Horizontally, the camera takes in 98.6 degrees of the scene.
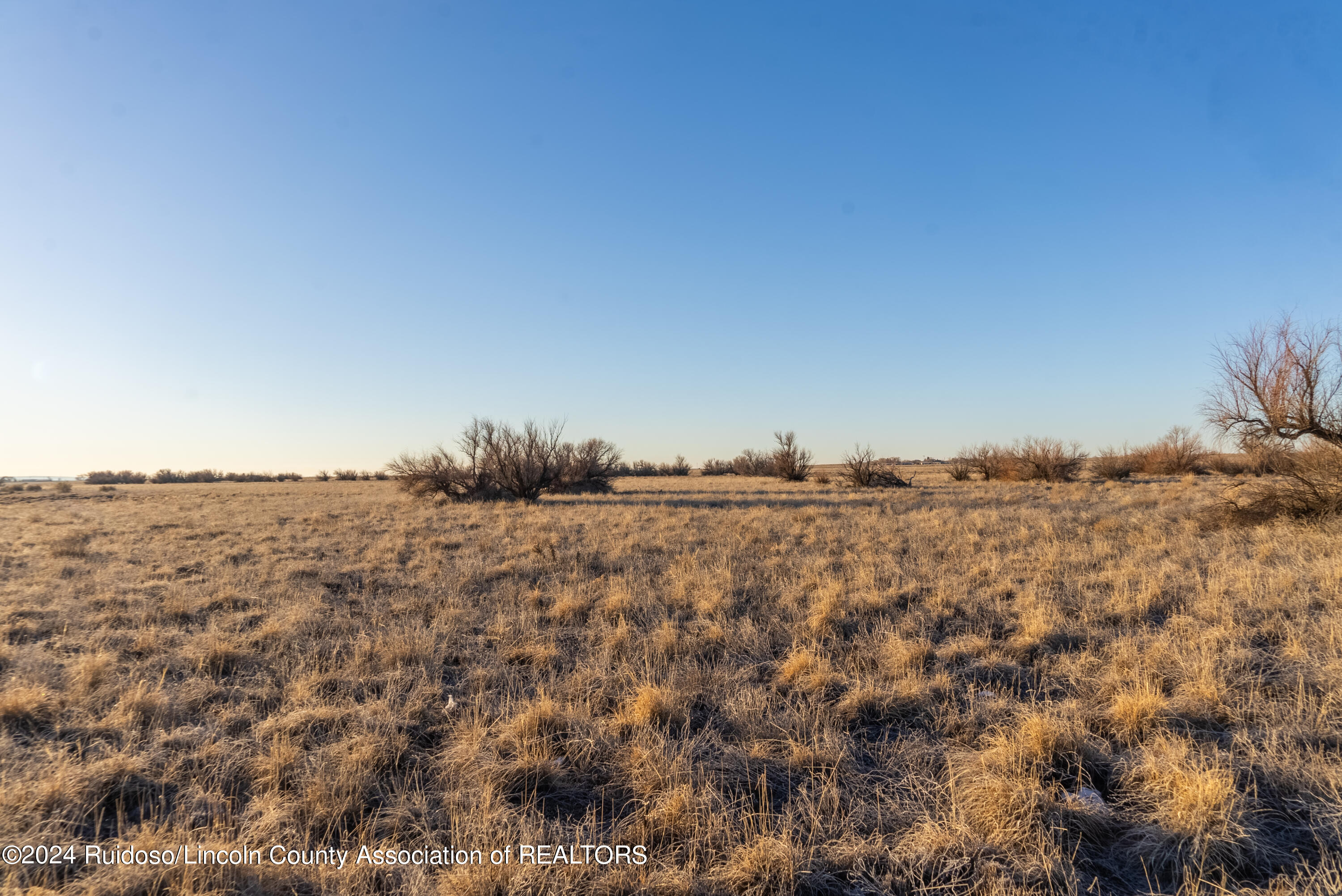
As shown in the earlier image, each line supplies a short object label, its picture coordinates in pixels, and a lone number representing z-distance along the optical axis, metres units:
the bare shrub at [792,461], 38.03
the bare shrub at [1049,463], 30.61
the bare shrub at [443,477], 23.25
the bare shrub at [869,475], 28.48
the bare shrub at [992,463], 32.78
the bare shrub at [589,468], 28.05
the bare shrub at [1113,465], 32.75
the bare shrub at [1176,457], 32.41
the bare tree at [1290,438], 10.26
